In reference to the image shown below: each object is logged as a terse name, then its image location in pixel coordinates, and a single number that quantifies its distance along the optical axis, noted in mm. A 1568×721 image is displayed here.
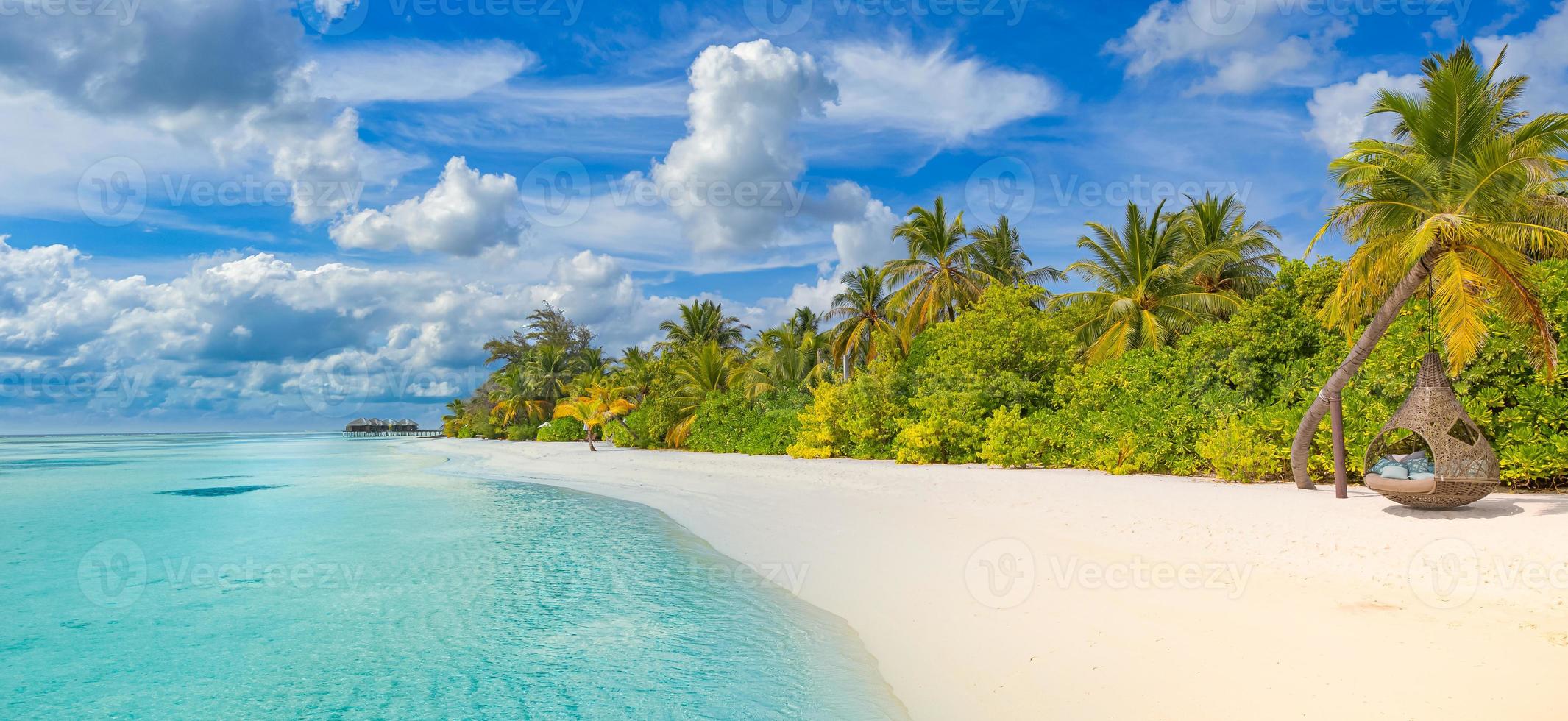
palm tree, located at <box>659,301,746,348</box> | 41875
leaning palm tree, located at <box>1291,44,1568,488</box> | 8211
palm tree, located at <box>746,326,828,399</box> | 28594
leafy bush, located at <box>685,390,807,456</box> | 25875
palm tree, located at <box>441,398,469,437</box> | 66188
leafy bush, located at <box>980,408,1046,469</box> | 16312
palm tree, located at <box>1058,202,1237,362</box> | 22672
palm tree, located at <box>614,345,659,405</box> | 35844
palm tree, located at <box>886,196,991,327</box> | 28188
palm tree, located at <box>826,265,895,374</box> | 31984
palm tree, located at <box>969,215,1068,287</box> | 30531
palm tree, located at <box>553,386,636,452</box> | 36031
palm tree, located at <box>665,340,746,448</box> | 32094
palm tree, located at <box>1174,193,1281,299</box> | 24219
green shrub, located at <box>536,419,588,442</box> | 44375
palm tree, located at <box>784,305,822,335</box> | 43594
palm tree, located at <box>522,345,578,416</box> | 48844
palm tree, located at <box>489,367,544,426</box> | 50125
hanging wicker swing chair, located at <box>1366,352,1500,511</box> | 7918
